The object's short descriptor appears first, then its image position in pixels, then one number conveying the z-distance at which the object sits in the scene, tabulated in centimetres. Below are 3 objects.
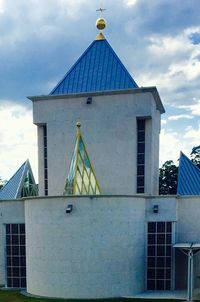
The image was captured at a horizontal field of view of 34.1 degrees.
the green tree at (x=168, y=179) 5303
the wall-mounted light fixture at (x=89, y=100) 2431
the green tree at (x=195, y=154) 5619
